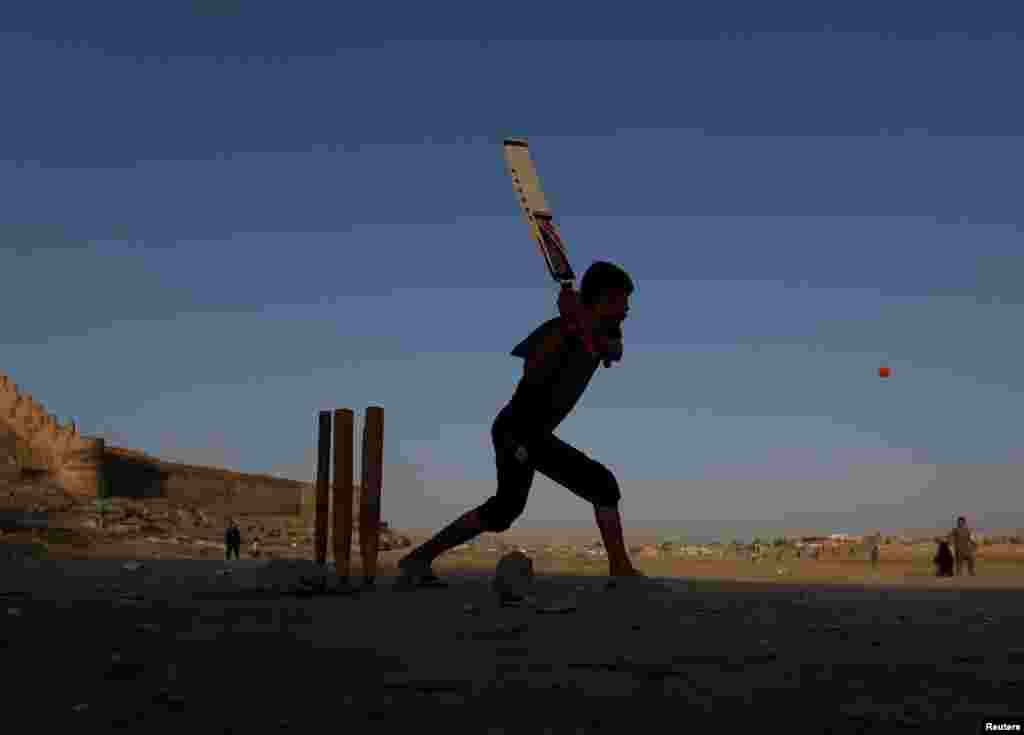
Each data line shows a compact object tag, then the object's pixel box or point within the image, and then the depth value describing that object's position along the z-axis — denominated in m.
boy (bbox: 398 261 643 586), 6.61
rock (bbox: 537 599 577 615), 5.49
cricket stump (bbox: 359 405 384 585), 7.69
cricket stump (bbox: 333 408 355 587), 7.66
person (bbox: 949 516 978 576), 20.92
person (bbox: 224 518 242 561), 21.83
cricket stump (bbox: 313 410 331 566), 8.12
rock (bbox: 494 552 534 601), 6.30
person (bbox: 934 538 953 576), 20.76
